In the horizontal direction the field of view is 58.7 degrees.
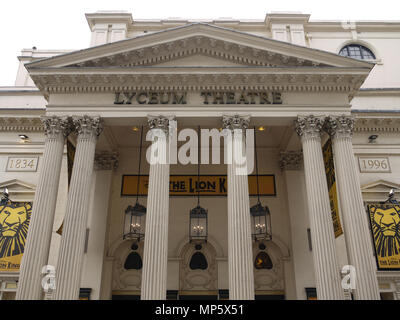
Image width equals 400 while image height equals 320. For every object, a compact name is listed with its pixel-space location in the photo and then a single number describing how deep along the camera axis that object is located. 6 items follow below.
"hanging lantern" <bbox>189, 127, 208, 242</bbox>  15.47
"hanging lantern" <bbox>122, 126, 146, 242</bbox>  14.98
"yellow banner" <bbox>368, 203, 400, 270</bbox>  14.82
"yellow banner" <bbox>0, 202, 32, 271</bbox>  14.83
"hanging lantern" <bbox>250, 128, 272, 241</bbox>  15.09
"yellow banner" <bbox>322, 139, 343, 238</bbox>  12.71
